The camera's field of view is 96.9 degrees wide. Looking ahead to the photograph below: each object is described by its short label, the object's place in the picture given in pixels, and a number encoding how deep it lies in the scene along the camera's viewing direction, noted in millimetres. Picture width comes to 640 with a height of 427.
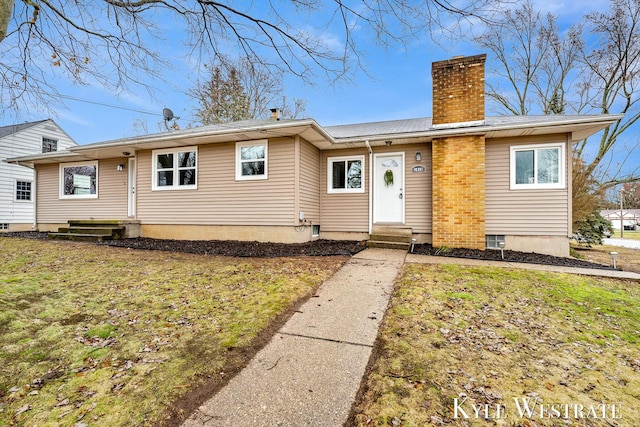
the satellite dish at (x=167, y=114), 12164
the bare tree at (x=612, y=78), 13312
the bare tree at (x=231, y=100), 16531
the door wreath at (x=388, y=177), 8797
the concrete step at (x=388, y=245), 7770
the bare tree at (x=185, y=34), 3438
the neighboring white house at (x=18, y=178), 14586
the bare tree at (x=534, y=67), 15492
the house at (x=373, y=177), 7520
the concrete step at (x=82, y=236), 9297
